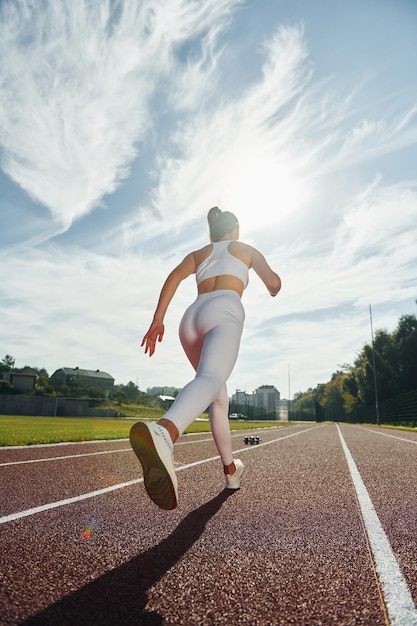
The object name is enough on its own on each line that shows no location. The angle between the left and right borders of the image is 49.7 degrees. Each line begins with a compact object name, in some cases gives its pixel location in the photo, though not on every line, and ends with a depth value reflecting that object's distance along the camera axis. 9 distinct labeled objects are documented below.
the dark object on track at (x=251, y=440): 10.99
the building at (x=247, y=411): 81.36
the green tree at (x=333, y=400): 116.88
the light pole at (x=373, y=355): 53.56
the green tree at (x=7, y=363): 119.38
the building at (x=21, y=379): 109.61
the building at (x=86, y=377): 121.18
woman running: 2.28
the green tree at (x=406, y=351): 55.12
